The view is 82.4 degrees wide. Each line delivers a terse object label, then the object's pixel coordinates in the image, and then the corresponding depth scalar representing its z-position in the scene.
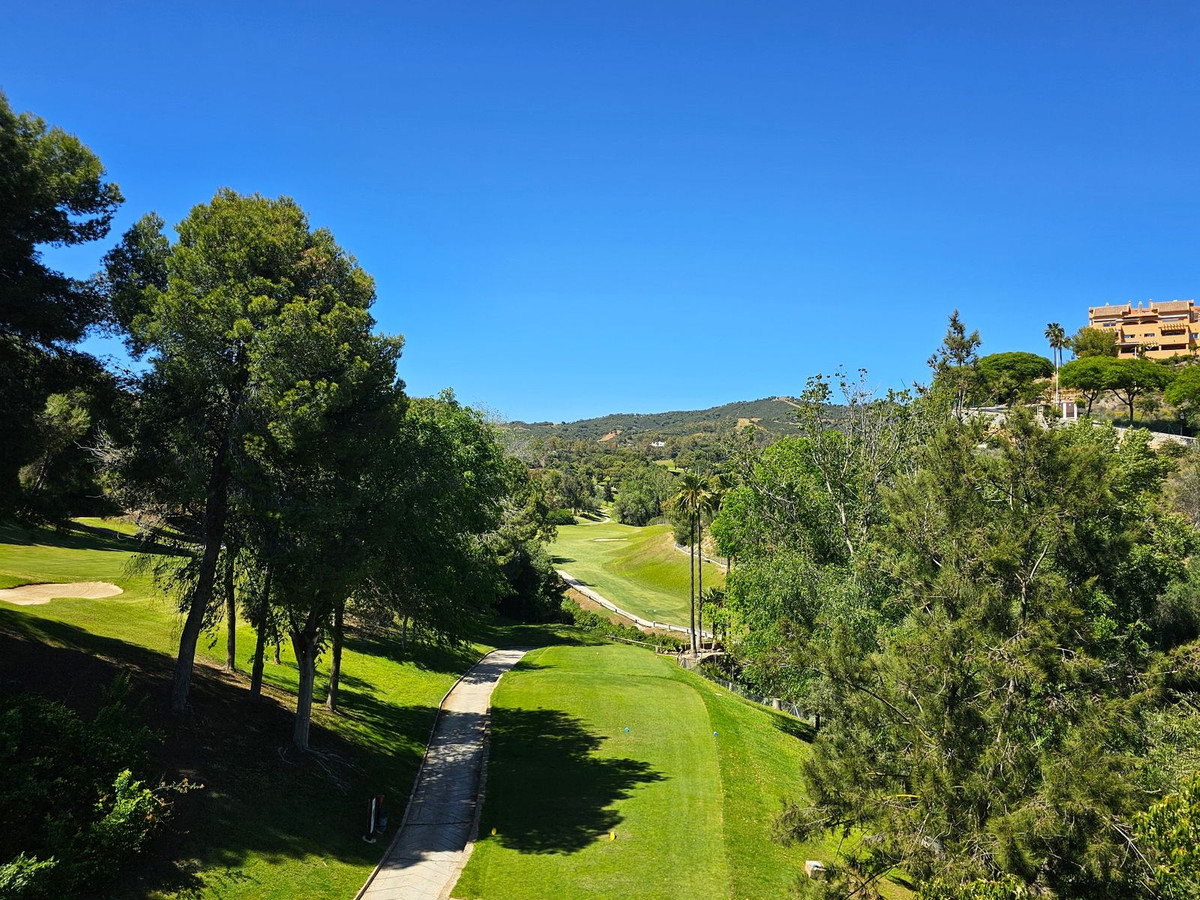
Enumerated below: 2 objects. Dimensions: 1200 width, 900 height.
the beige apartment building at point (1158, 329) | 115.06
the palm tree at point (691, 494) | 51.50
